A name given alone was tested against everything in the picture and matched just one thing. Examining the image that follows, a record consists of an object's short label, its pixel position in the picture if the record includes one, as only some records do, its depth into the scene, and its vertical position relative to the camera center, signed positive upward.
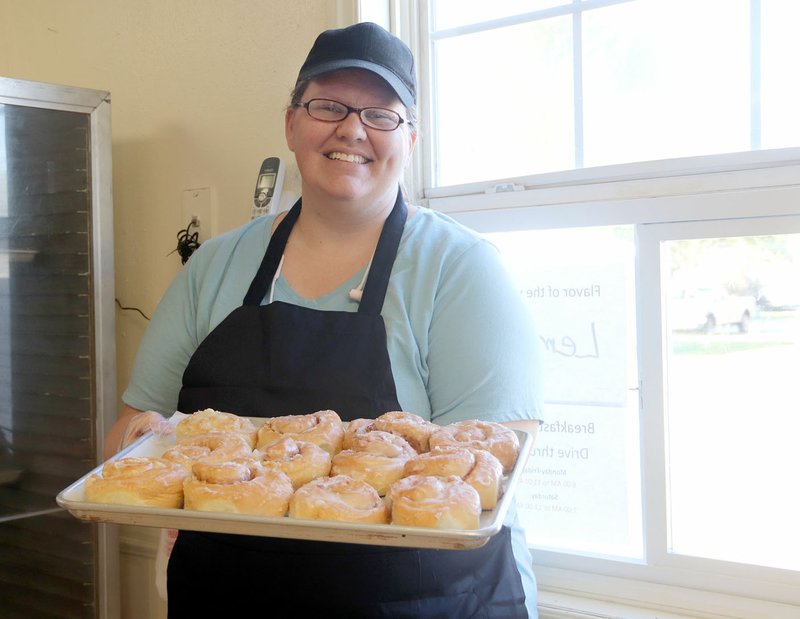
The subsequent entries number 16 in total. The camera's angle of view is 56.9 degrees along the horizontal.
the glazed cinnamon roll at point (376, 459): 1.06 -0.21
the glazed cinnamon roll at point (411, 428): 1.16 -0.18
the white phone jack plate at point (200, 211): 2.25 +0.32
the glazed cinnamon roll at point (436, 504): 0.90 -0.24
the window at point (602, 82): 1.70 +0.57
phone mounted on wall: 1.96 +0.35
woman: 1.23 -0.04
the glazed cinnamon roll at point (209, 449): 1.10 -0.20
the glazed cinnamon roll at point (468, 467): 0.99 -0.22
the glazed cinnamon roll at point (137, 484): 0.99 -0.23
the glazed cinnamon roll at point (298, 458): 1.08 -0.22
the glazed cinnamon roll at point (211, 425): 1.21 -0.18
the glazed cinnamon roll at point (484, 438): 1.07 -0.19
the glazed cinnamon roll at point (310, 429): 1.17 -0.19
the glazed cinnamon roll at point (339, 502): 0.94 -0.25
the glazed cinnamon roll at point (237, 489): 0.99 -0.24
